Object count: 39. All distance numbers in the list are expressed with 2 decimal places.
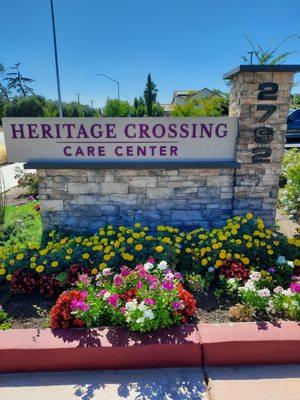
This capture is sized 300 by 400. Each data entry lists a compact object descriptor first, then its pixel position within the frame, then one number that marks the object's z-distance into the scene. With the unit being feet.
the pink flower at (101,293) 8.45
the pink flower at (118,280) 8.72
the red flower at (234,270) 10.44
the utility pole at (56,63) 48.71
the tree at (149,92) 71.03
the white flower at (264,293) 8.55
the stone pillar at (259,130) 12.47
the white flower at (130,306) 7.77
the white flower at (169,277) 8.74
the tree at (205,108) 54.90
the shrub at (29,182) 23.00
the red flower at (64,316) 8.25
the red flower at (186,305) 8.45
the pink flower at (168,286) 8.27
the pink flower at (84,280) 8.96
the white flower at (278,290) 8.82
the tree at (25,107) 139.85
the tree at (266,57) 39.83
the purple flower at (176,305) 8.00
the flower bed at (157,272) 8.25
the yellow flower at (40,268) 10.79
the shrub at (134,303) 7.85
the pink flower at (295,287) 8.48
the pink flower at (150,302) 7.72
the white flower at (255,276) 9.33
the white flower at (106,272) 9.40
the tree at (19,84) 195.36
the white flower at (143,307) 7.71
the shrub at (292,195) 16.94
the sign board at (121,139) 12.99
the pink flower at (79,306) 7.89
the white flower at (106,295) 8.29
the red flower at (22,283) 10.55
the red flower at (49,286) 10.32
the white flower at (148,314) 7.51
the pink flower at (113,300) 7.91
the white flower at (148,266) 9.33
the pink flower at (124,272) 9.08
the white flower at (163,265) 9.22
